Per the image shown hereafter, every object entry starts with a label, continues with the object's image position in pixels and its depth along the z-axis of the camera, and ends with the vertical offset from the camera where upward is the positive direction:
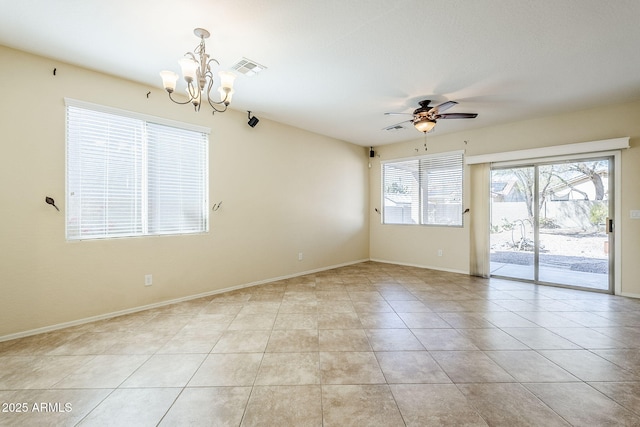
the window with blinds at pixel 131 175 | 2.93 +0.49
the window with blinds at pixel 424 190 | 5.42 +0.56
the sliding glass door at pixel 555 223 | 4.10 -0.12
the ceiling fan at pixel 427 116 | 3.50 +1.36
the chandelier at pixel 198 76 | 2.11 +1.17
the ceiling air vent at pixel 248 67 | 2.81 +1.63
